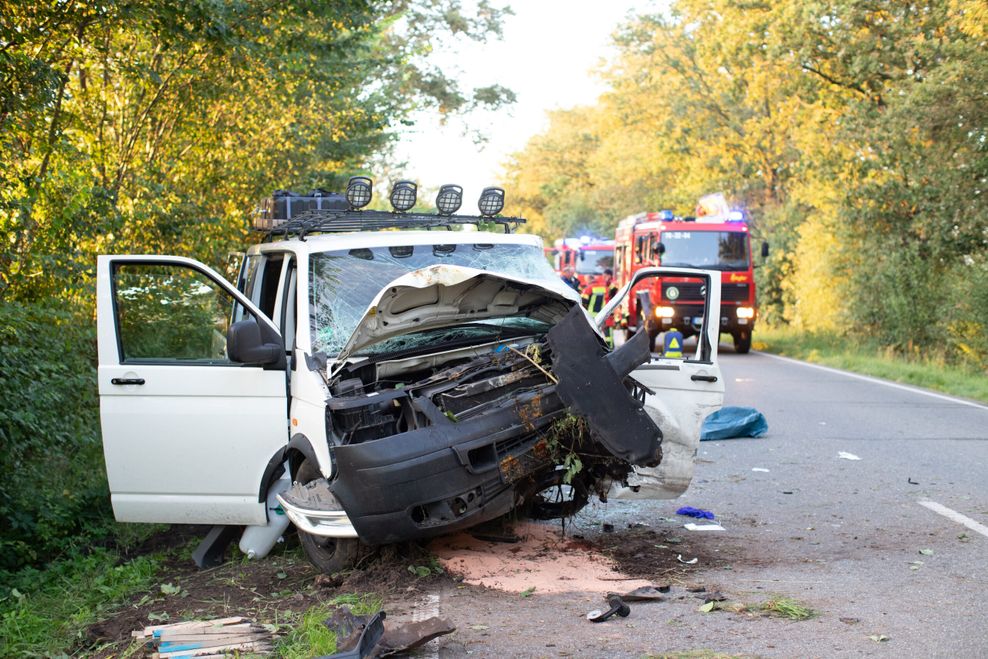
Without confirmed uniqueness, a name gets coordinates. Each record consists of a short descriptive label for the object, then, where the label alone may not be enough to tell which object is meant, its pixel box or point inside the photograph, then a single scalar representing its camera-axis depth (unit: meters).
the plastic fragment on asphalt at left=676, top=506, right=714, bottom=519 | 7.89
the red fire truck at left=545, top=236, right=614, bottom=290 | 34.03
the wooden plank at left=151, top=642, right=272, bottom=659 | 4.84
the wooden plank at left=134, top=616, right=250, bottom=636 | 5.18
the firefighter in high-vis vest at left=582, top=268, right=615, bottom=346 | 19.34
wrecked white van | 5.72
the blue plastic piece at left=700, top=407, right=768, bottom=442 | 11.83
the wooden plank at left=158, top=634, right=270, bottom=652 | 4.92
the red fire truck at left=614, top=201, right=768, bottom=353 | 23.70
